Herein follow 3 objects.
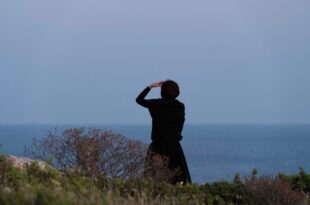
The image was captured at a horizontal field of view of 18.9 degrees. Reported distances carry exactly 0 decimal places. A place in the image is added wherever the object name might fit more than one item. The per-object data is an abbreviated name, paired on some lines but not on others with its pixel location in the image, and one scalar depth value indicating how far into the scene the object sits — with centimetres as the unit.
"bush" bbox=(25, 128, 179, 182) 1365
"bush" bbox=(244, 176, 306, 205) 1321
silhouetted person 1434
